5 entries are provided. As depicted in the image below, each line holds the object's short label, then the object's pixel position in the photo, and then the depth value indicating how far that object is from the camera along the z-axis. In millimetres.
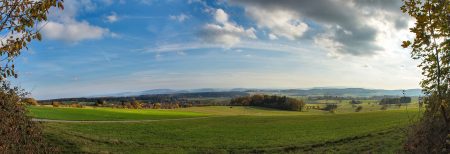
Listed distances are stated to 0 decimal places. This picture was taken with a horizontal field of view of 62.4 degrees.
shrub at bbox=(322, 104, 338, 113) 135988
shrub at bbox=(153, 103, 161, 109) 137875
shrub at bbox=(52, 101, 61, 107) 103150
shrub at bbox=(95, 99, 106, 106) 129175
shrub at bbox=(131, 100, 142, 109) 132538
